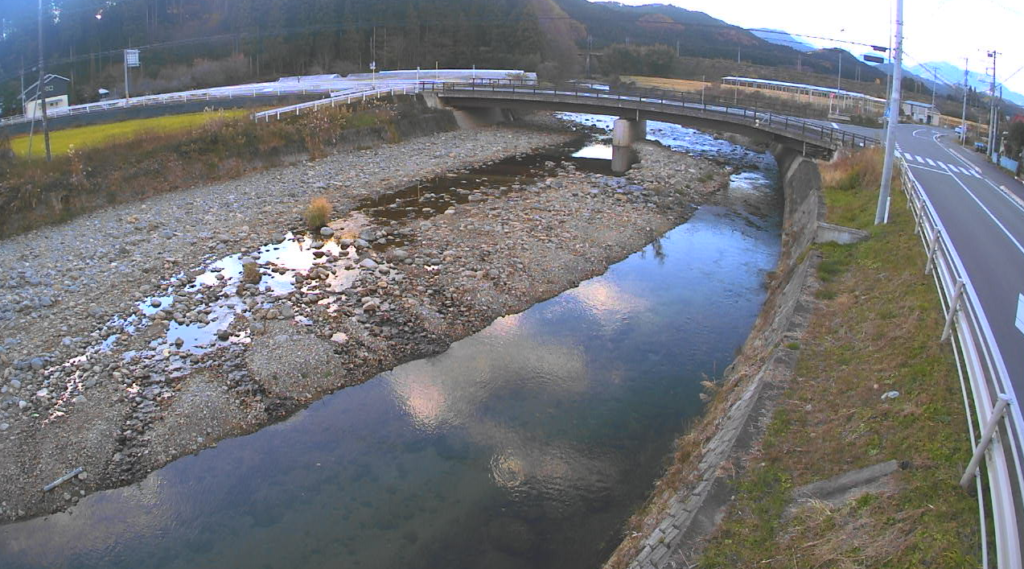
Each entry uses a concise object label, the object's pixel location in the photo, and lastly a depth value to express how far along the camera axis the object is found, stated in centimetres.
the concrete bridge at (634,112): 3653
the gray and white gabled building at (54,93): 4194
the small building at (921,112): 5494
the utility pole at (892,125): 1784
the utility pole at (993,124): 3447
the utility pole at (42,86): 2530
